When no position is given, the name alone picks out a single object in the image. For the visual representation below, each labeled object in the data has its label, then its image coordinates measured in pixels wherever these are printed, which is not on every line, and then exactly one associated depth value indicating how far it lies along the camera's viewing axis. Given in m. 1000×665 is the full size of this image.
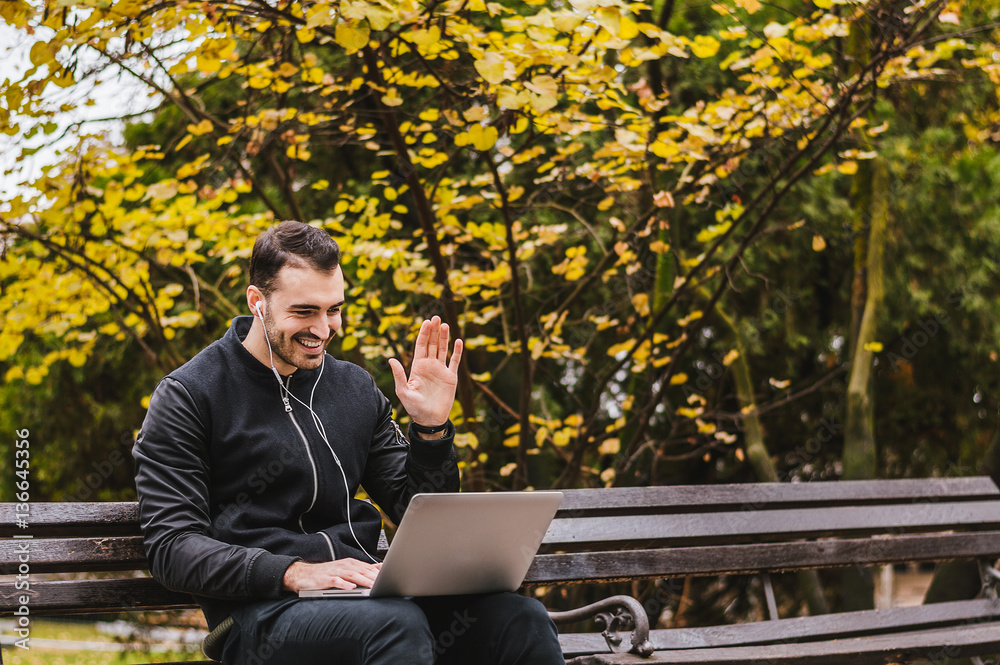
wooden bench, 2.38
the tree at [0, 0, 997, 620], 3.07
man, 1.96
